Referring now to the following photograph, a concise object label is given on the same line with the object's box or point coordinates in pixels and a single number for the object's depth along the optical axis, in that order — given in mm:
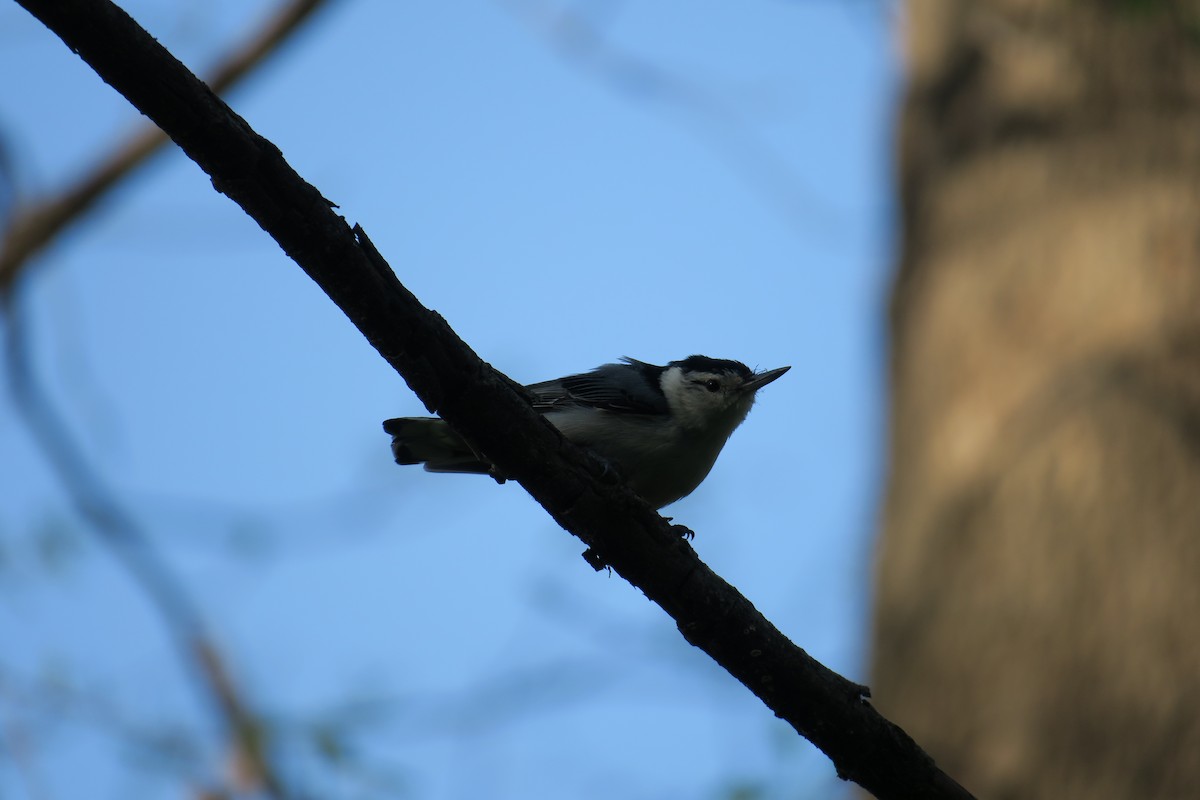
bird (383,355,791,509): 8867
